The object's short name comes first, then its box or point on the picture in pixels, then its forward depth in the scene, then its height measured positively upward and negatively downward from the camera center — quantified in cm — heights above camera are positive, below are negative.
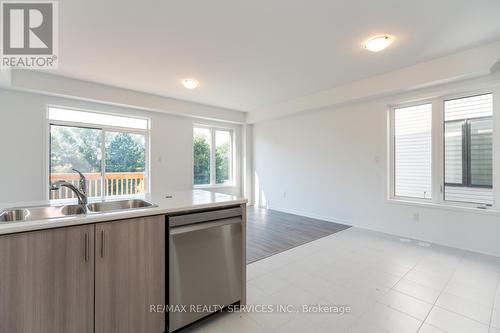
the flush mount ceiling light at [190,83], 396 +150
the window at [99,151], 415 +30
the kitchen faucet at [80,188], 160 -17
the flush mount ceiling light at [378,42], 265 +151
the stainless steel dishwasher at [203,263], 161 -76
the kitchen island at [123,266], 117 -64
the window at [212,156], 611 +28
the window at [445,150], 322 +24
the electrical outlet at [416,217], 370 -85
